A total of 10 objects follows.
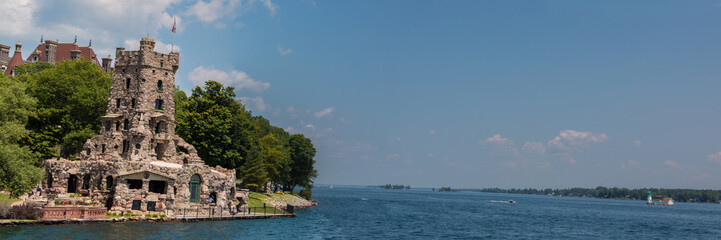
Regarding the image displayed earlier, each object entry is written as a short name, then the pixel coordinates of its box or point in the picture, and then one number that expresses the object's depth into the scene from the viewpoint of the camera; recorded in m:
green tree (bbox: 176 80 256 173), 70.75
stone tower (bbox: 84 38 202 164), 59.56
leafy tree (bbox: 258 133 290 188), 92.75
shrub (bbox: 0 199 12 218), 42.16
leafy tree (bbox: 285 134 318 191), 112.76
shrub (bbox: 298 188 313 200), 111.78
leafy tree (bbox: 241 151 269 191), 80.88
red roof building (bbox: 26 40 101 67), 114.94
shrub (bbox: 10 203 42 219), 42.64
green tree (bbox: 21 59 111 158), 62.03
